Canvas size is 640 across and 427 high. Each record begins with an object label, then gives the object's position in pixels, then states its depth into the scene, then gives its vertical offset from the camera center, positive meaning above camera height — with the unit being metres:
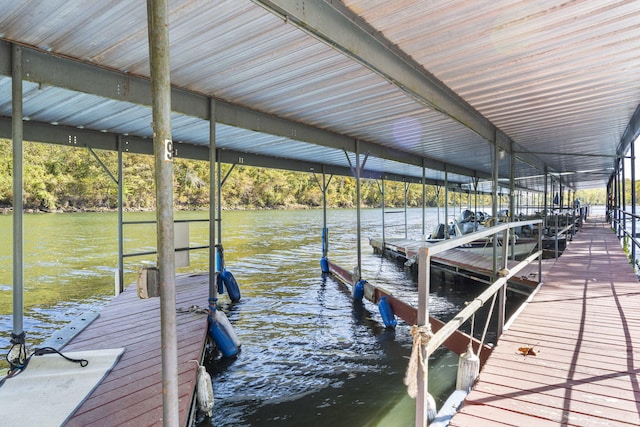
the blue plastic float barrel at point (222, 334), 5.46 -1.76
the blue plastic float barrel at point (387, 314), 7.01 -1.90
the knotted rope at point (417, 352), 1.91 -0.70
